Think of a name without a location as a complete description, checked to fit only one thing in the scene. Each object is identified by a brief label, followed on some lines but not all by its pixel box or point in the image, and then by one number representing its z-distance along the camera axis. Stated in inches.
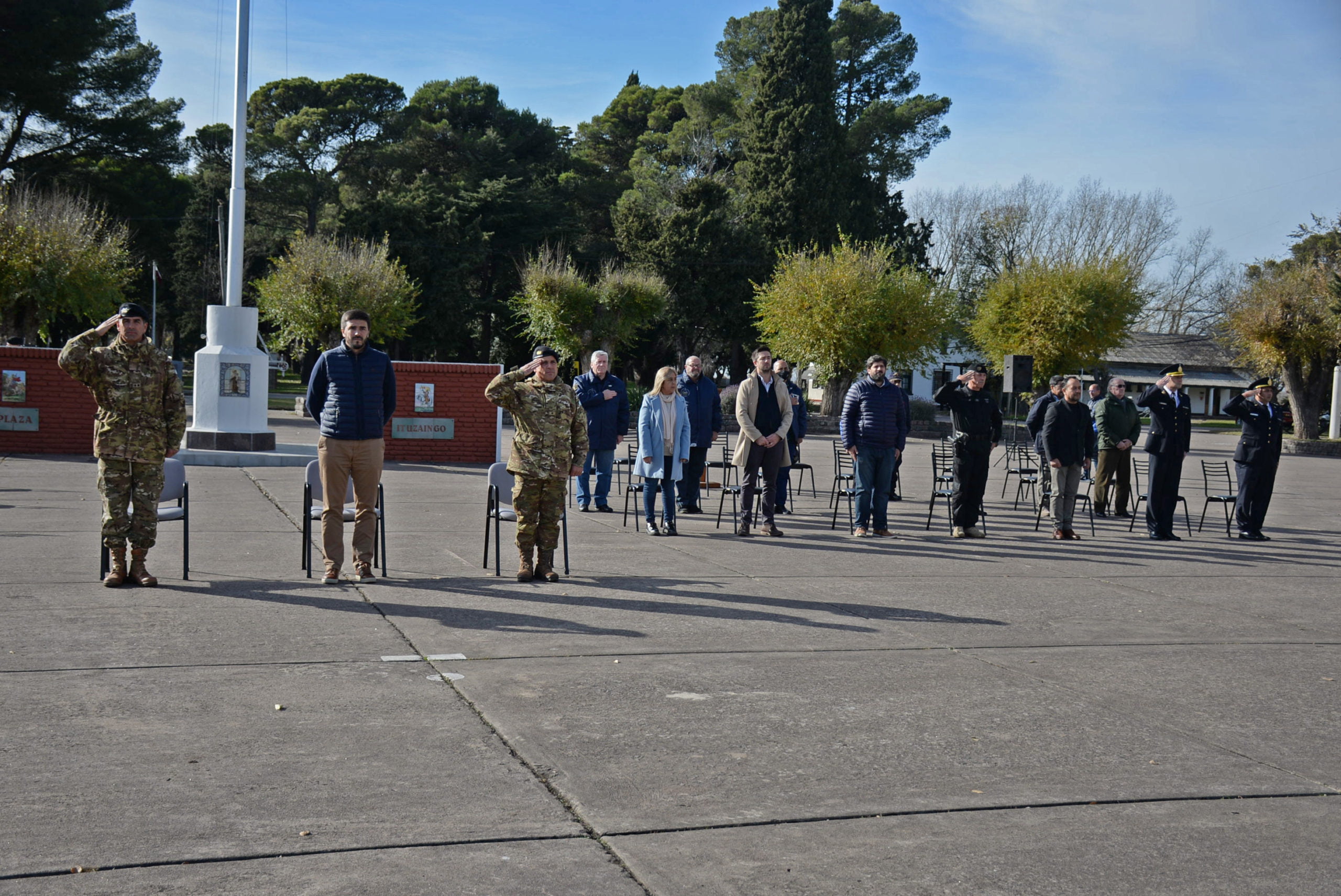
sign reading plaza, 773.9
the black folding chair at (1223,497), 554.6
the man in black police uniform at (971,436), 505.4
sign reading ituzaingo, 825.5
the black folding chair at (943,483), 522.3
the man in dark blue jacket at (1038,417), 579.8
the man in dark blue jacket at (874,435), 490.3
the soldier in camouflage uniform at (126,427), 318.7
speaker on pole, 1051.9
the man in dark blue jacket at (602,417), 546.9
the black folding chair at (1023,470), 636.7
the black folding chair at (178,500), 331.9
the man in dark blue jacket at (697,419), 560.4
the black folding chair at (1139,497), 552.4
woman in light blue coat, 488.4
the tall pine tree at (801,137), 2046.0
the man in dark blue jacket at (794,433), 589.9
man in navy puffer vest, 340.5
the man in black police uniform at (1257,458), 545.6
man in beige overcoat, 490.0
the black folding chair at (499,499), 373.7
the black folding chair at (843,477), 556.1
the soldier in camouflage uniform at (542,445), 343.9
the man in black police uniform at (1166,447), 525.3
